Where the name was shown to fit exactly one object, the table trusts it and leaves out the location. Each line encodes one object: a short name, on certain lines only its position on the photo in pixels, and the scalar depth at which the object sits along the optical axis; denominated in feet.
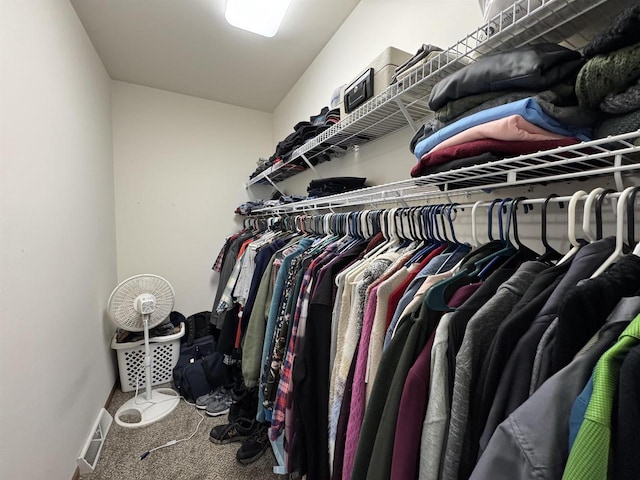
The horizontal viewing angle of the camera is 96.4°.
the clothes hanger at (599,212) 1.71
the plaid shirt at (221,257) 8.62
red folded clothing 1.93
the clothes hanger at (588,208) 1.70
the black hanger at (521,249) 2.12
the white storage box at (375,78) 3.40
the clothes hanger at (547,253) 1.91
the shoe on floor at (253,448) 4.69
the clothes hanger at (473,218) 2.26
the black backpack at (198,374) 6.54
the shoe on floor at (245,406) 5.58
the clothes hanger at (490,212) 2.28
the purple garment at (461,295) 1.86
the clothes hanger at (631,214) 1.56
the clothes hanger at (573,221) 1.74
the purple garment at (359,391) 2.27
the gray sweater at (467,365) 1.53
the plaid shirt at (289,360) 3.31
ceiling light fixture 4.62
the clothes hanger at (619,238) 1.49
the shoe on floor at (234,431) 5.18
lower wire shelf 1.68
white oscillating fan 6.05
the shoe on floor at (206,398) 6.24
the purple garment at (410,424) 1.69
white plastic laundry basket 6.79
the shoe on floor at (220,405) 6.02
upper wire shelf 2.04
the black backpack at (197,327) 8.32
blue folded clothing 1.86
